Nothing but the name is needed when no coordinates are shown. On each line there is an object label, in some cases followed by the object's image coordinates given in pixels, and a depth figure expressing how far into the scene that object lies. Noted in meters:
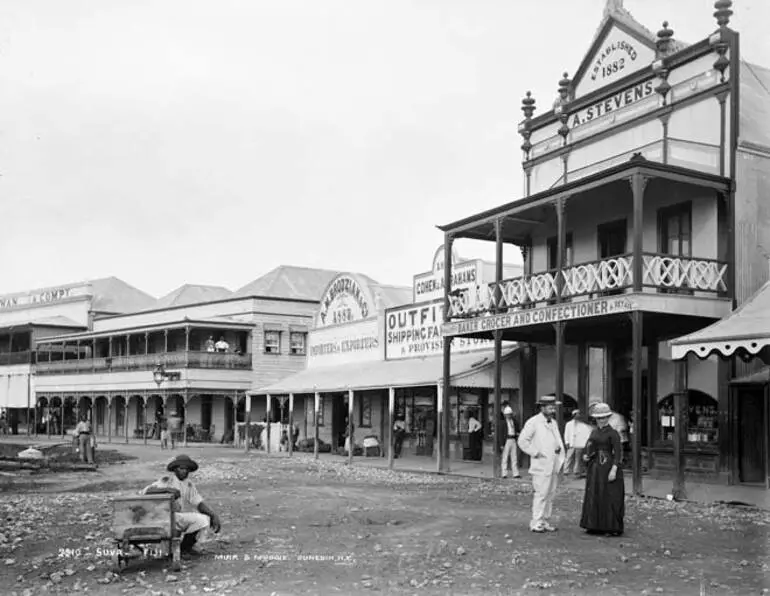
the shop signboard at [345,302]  32.81
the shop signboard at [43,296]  58.38
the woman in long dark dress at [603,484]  11.57
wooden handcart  9.27
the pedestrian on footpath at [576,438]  19.38
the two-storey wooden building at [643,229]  18.28
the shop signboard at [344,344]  31.86
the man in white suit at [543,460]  11.88
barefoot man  9.77
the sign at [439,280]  26.94
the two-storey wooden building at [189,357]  42.75
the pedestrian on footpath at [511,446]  20.67
